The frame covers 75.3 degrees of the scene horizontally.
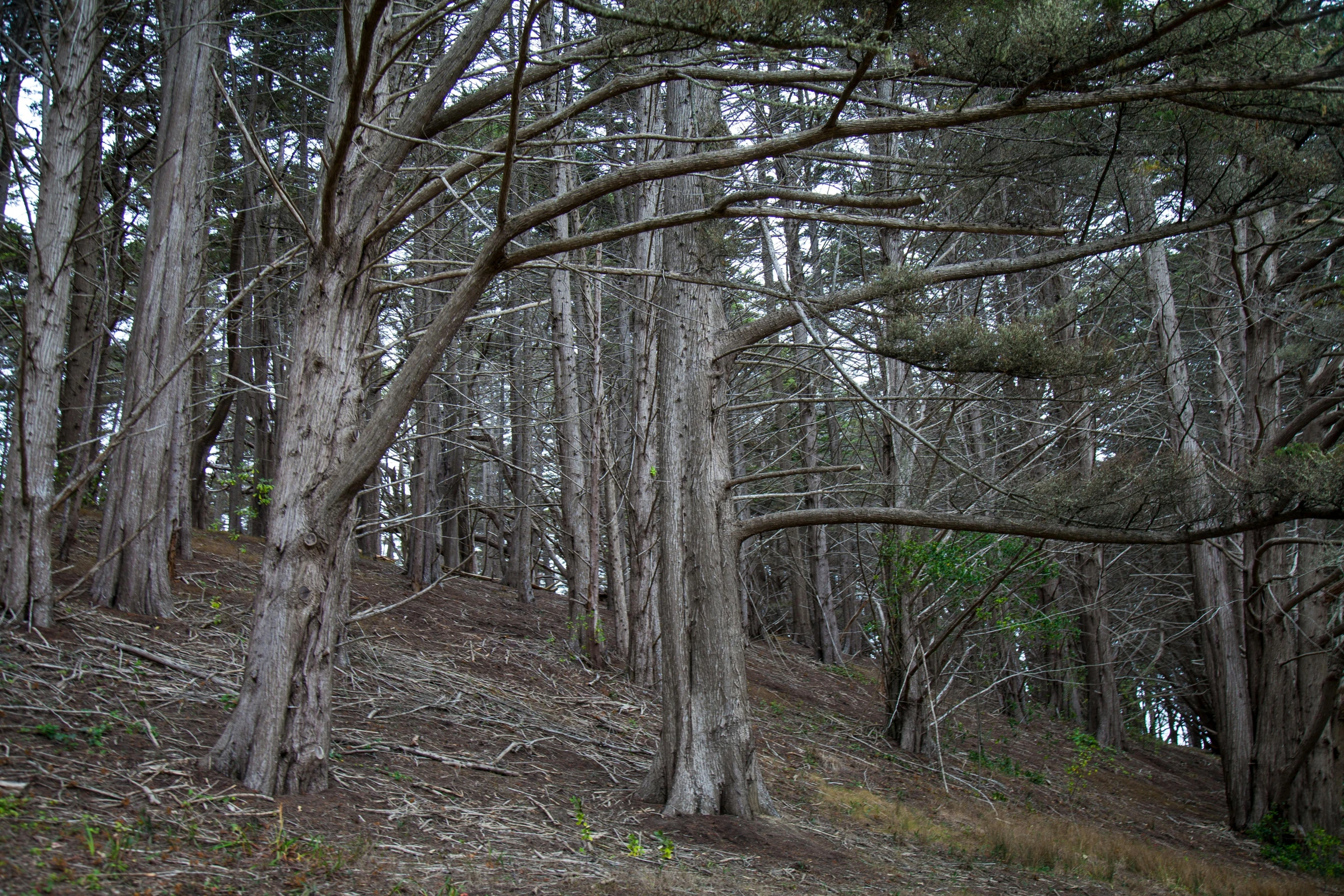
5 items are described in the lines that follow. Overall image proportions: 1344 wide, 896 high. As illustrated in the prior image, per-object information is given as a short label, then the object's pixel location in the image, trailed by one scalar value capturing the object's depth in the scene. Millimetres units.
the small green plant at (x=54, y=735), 4430
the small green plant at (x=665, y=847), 5109
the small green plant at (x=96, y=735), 4512
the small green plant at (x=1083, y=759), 10625
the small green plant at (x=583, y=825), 5156
